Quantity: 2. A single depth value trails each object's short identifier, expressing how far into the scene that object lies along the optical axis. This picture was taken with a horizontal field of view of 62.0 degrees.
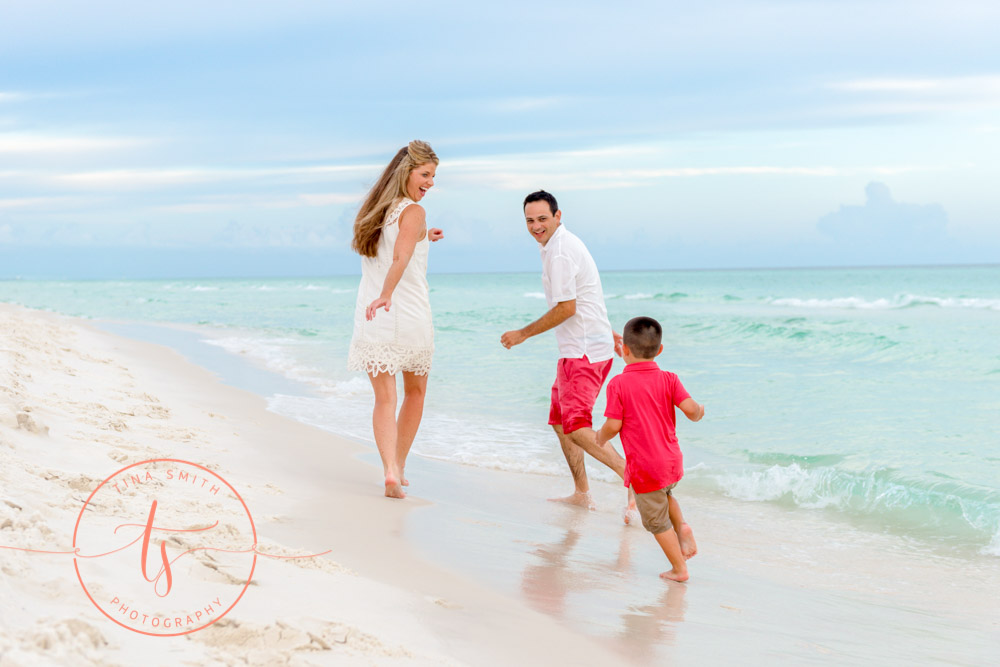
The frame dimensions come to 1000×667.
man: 5.00
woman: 4.81
